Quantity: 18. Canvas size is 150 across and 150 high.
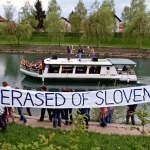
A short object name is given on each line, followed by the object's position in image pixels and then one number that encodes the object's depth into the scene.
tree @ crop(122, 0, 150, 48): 50.12
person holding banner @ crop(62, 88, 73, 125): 9.99
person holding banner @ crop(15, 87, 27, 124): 10.02
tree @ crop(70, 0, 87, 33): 71.75
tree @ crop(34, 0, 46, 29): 81.12
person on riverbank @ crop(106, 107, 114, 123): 10.64
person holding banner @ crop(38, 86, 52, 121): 10.38
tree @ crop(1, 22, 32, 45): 54.88
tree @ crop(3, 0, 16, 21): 61.80
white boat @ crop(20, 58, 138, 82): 23.83
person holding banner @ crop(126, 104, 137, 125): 10.41
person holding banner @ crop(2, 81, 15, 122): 10.08
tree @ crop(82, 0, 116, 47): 51.44
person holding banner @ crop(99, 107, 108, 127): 9.89
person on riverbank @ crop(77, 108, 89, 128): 9.72
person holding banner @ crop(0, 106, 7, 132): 8.56
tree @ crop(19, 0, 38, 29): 66.19
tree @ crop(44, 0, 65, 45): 56.06
